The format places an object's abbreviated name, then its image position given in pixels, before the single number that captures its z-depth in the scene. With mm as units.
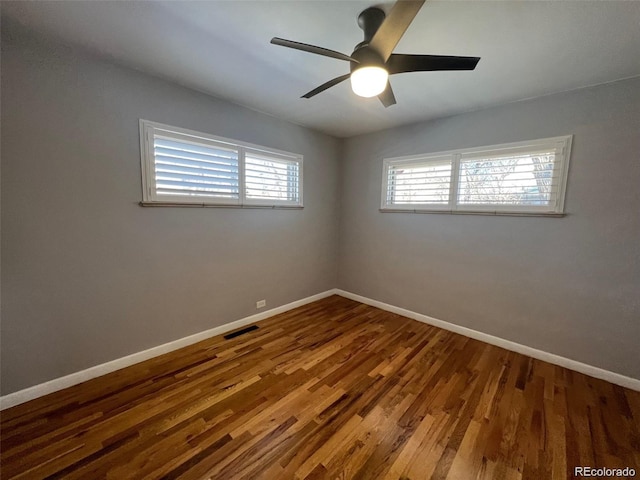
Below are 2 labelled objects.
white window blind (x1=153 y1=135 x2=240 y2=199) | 2254
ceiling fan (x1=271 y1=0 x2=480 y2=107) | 1232
